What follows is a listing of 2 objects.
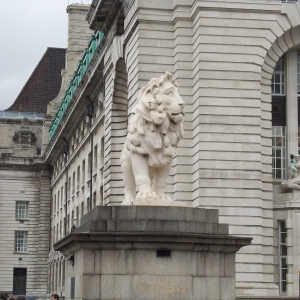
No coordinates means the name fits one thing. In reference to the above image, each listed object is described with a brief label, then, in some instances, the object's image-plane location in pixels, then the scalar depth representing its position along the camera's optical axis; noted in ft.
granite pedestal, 54.44
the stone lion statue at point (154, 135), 57.93
